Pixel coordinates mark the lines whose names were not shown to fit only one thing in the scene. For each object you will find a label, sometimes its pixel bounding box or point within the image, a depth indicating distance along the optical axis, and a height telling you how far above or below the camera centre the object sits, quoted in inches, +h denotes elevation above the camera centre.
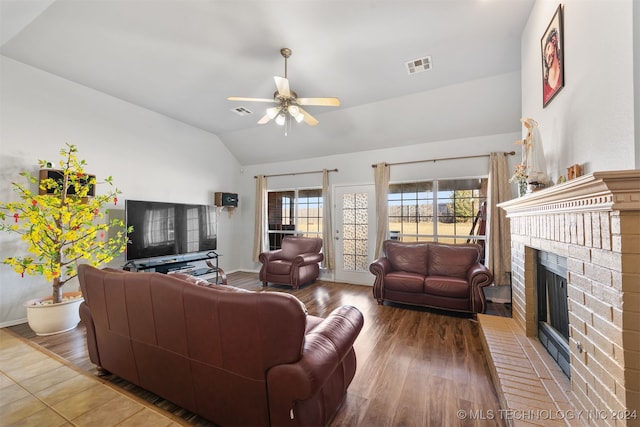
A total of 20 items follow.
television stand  160.8 -32.4
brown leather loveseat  128.7 -34.1
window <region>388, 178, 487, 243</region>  167.8 +4.8
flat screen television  155.4 -6.6
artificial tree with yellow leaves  107.2 -0.8
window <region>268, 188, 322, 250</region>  225.6 +4.2
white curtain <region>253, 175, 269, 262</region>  237.9 -1.3
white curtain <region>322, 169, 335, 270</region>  206.1 -7.6
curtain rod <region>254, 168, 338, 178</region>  212.6 +41.6
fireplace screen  73.5 -30.9
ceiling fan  109.7 +54.3
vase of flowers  90.8 +14.4
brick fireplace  43.7 -13.5
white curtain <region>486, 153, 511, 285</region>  149.8 -7.3
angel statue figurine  85.8 +19.7
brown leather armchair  184.7 -33.7
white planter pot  109.4 -42.7
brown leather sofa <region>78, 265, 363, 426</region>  48.9 -28.9
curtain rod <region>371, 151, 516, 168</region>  154.0 +40.1
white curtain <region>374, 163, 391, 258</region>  187.2 +9.4
